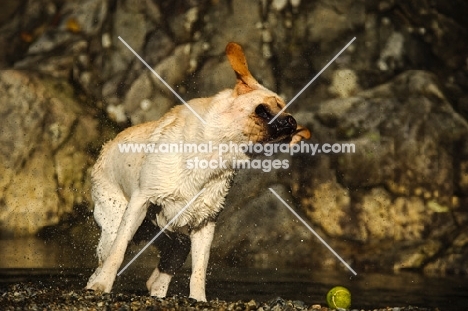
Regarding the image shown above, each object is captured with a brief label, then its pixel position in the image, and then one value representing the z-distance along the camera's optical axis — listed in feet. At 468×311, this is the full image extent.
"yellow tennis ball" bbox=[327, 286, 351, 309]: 52.39
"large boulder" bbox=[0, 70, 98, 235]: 98.48
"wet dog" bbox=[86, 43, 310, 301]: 47.47
